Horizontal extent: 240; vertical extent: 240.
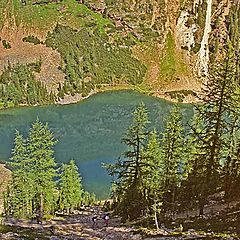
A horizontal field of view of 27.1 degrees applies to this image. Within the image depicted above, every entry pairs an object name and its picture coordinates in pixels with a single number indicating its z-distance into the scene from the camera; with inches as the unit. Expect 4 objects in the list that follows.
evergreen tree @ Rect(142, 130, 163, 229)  2043.6
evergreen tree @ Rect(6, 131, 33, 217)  2539.4
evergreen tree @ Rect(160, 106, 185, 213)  2004.2
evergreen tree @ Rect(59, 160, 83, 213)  3304.6
